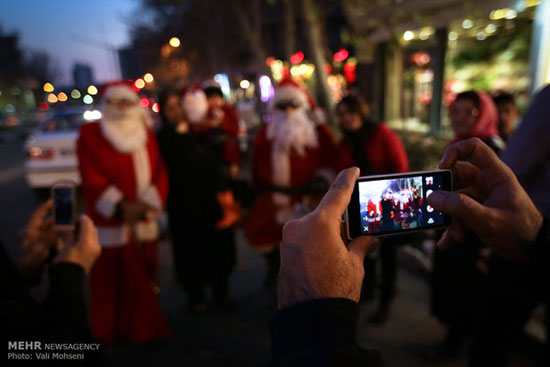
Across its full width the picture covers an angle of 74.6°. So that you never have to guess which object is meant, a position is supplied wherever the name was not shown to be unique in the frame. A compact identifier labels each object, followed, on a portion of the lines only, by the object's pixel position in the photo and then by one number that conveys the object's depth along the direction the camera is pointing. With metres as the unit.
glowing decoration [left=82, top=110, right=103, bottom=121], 8.97
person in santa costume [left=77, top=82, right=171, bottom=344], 2.87
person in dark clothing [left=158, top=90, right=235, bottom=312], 3.27
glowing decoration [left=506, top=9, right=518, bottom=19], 5.41
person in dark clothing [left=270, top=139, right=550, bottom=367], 0.77
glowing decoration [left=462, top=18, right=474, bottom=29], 6.06
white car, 7.02
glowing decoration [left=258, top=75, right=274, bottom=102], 12.27
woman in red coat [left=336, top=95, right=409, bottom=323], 3.04
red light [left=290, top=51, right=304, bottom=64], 12.56
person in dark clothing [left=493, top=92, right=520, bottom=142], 3.41
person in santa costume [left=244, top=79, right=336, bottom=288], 3.45
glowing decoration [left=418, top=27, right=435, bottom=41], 7.34
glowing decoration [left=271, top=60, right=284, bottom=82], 16.55
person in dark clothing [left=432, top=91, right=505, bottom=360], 2.66
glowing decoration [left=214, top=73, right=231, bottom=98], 18.40
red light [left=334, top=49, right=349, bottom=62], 11.62
